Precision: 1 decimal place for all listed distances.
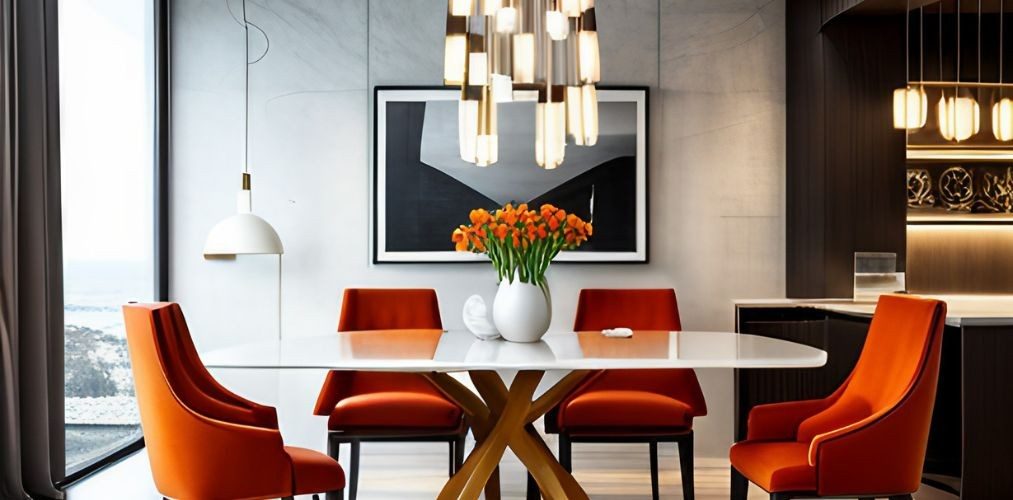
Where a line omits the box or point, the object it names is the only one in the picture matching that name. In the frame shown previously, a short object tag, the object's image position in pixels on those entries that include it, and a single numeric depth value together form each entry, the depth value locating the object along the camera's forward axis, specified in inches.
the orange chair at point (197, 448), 102.5
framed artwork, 200.1
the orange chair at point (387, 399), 145.2
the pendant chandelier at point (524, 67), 125.1
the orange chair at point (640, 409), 143.0
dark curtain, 138.5
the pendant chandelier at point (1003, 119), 198.1
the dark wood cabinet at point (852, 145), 191.9
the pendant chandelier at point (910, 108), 185.0
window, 166.1
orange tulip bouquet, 126.9
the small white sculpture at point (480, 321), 133.0
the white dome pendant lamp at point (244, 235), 177.9
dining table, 103.0
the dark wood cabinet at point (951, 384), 138.7
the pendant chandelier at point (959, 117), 195.2
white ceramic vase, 128.1
